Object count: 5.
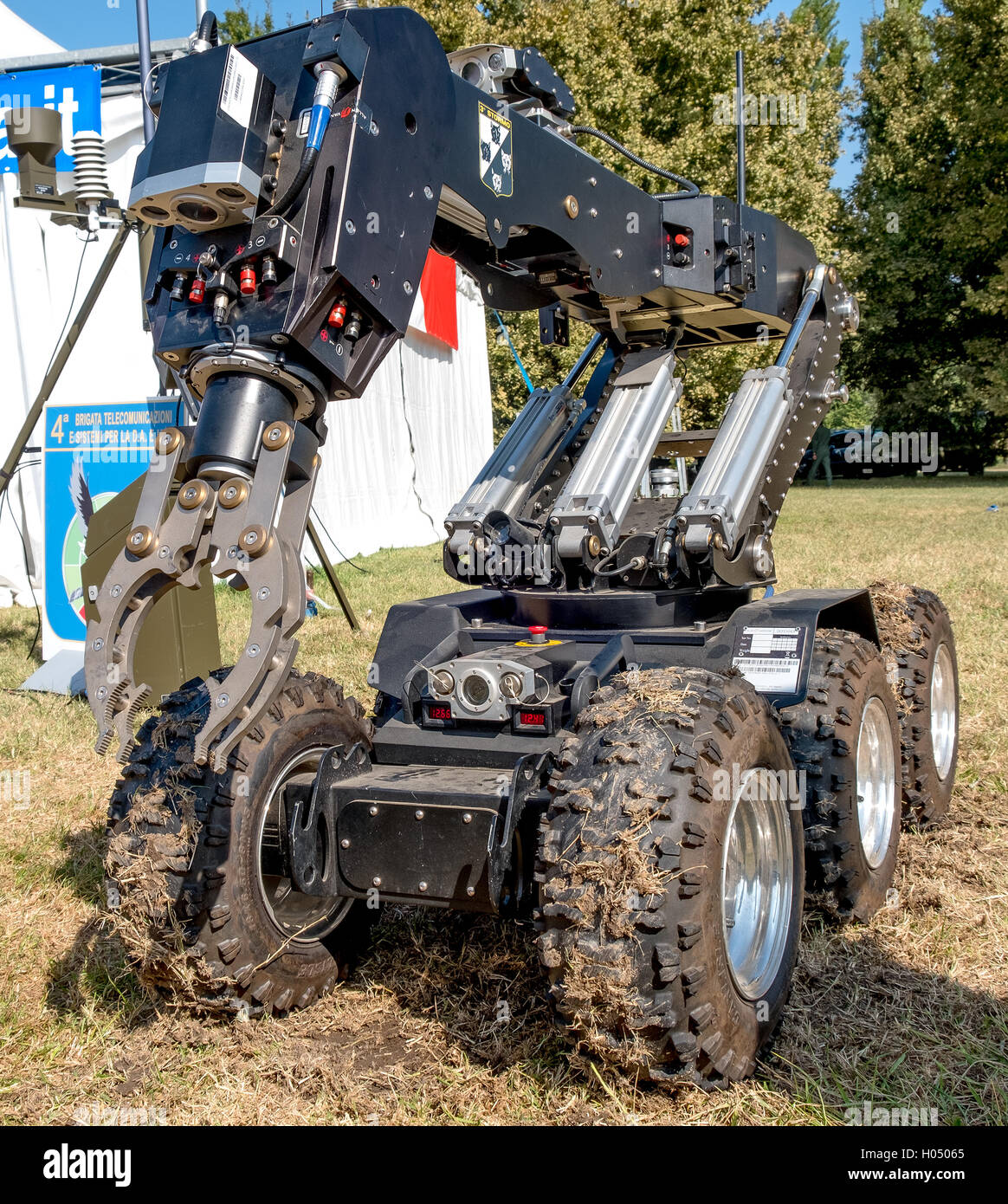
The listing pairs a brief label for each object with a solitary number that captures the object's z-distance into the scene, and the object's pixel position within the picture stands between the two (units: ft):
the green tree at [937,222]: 95.35
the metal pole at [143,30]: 19.42
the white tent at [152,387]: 36.42
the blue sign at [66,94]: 26.89
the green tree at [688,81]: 72.28
